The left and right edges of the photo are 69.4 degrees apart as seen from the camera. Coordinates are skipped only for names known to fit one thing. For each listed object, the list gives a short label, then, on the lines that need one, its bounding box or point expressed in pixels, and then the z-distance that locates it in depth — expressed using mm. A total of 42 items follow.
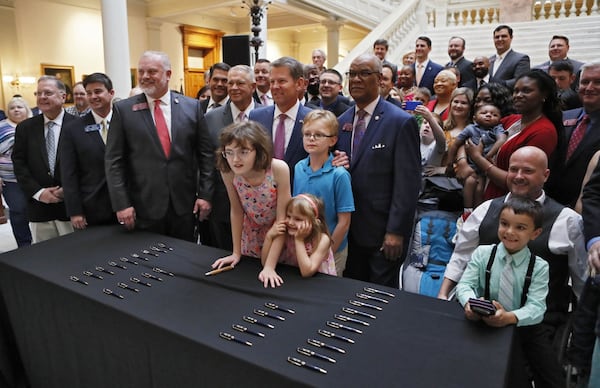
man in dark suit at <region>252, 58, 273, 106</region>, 4164
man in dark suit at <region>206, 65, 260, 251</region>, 3084
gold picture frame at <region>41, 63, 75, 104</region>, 10820
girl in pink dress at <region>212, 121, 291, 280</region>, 1969
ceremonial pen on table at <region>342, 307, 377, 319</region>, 1560
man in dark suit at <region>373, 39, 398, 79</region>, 6398
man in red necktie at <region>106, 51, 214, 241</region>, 2711
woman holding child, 2455
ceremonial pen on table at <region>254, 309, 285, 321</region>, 1561
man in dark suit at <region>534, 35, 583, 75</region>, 5172
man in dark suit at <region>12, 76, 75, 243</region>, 3107
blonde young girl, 1938
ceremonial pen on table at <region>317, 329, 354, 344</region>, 1408
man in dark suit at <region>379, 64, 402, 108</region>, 4242
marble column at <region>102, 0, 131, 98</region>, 7195
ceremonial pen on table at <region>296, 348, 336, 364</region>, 1308
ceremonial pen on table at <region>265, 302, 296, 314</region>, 1605
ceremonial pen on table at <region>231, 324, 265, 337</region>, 1456
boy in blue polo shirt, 2266
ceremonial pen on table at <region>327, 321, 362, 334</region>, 1462
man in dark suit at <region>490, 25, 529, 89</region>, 5340
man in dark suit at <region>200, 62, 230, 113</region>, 3869
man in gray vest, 1974
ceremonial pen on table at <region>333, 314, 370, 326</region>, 1512
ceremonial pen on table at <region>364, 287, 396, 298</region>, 1730
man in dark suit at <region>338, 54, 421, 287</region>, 2377
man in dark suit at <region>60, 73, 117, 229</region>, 2891
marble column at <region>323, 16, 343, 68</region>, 13804
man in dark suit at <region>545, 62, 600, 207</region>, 2420
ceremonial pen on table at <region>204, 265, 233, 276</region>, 1944
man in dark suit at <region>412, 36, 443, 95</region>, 5750
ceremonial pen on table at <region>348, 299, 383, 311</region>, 1621
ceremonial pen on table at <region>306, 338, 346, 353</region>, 1355
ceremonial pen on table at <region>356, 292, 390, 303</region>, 1686
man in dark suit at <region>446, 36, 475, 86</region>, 5582
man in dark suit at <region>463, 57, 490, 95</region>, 5221
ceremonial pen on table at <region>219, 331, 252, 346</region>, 1402
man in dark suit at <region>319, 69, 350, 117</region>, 3962
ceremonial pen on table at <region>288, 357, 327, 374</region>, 1255
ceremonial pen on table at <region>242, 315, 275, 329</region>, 1511
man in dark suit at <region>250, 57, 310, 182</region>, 2557
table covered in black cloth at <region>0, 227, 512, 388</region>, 1275
